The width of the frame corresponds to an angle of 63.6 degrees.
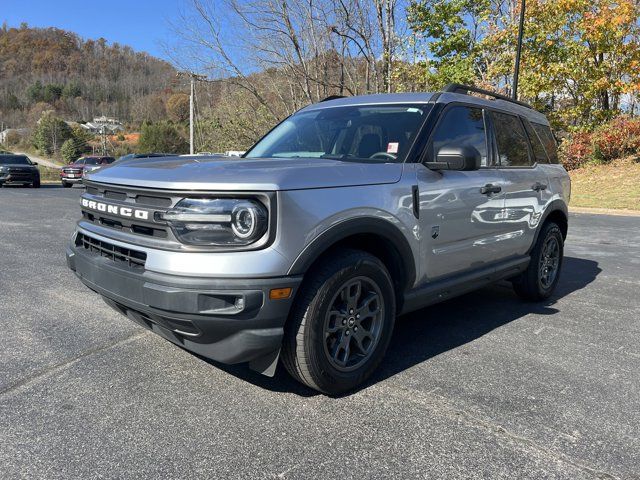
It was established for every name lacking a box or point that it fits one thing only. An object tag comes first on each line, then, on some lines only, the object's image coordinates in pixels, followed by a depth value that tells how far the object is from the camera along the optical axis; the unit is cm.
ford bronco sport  256
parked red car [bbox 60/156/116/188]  2606
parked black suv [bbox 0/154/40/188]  2284
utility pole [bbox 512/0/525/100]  1683
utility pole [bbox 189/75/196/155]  2845
